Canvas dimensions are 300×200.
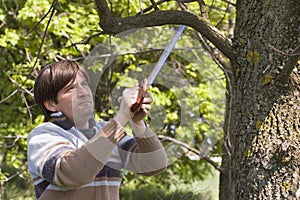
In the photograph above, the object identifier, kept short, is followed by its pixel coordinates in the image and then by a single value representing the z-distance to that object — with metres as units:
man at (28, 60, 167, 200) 4.75
